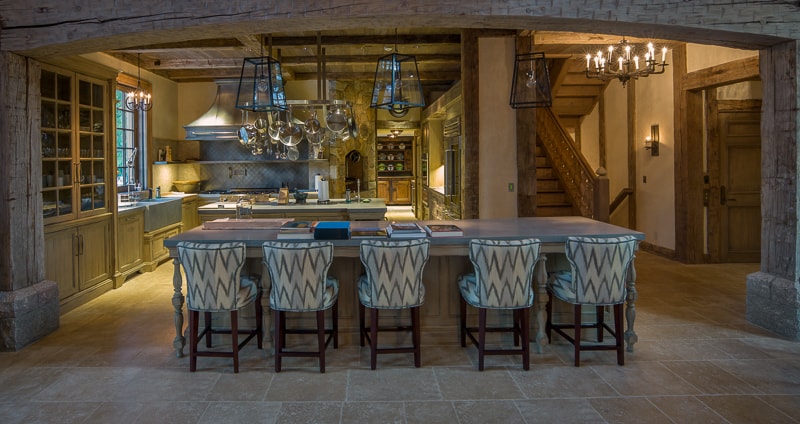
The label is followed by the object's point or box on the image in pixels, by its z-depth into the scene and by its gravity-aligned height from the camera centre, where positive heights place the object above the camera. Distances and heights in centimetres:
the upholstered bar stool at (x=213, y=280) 358 -53
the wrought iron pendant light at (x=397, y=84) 423 +87
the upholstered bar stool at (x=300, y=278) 356 -51
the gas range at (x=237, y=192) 980 +14
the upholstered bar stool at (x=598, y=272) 365 -51
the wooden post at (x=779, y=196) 432 -2
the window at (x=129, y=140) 838 +95
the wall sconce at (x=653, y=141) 823 +81
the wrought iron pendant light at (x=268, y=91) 465 +92
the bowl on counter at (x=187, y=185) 1001 +27
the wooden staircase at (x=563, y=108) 854 +171
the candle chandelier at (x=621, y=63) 639 +155
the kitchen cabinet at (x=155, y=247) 743 -64
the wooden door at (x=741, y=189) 754 +6
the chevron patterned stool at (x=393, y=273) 357 -49
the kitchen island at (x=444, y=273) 396 -57
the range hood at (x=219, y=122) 926 +131
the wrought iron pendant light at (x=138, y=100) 796 +147
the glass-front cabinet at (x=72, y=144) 506 +56
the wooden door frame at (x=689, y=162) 742 +43
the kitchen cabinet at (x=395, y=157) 1919 +141
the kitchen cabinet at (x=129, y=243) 663 -53
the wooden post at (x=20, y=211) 421 -7
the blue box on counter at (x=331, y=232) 382 -23
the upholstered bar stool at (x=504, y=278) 356 -53
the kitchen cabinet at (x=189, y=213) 905 -21
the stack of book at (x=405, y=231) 389 -24
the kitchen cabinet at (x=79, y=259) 521 -58
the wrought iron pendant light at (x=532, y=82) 462 +95
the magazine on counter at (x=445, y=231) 390 -24
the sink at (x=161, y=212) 745 -16
